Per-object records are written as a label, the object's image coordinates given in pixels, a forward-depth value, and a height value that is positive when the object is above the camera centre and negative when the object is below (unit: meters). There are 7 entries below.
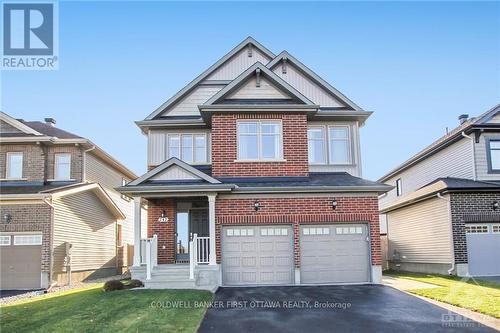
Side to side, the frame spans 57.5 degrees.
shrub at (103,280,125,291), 13.65 -1.79
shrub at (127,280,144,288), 14.19 -1.82
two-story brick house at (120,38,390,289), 15.30 +1.09
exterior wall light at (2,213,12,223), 18.00 +0.39
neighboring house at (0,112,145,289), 17.86 +0.82
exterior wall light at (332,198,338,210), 15.63 +0.62
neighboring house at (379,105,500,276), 18.34 +0.50
